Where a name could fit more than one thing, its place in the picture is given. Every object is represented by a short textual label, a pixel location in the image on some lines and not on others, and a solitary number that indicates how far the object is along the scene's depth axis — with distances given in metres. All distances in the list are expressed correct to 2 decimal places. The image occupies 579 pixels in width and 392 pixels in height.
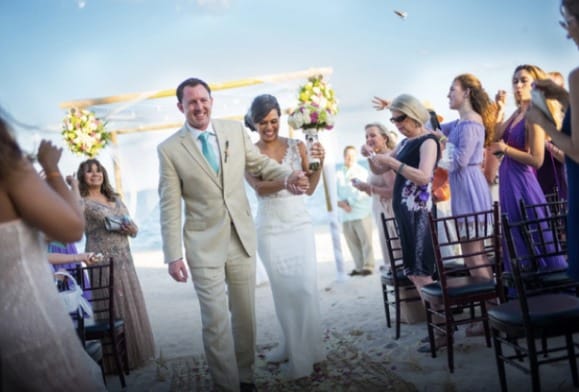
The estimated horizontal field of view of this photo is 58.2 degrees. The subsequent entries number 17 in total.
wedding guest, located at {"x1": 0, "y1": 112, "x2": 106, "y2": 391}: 1.51
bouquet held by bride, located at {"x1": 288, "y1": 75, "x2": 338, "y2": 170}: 3.81
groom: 3.13
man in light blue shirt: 8.30
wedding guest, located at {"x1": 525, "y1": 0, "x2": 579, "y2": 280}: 1.84
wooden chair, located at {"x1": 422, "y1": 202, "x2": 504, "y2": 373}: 3.35
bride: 3.70
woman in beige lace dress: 4.38
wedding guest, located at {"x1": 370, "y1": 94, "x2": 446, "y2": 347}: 3.71
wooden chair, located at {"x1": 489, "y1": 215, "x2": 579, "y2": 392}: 2.32
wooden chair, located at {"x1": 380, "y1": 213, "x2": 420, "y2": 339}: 4.31
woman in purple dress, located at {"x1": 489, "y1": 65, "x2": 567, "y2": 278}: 3.93
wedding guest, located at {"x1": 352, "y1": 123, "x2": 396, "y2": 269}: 5.40
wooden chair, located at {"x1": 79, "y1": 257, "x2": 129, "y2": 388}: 3.90
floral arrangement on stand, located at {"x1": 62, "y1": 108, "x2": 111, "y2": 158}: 6.91
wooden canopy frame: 7.54
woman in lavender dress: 4.12
